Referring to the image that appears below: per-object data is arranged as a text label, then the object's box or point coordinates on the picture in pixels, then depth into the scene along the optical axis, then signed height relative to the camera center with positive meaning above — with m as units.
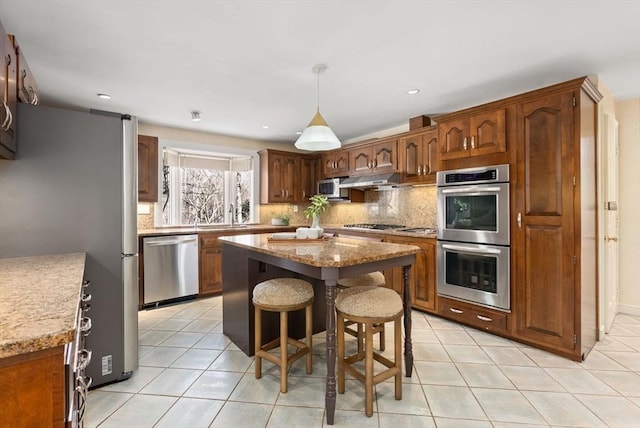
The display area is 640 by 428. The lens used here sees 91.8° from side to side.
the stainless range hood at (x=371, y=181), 4.16 +0.47
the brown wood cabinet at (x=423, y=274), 3.48 -0.70
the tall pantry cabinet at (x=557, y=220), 2.47 -0.06
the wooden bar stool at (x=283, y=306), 2.10 -0.63
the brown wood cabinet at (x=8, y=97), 1.53 +0.63
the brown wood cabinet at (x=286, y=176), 5.29 +0.67
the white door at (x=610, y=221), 2.90 -0.09
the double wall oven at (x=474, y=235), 2.86 -0.22
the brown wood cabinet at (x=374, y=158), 4.29 +0.83
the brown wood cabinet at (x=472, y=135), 2.88 +0.78
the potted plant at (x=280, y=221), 5.32 -0.11
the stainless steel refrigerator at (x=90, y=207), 1.87 +0.05
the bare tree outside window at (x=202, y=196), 4.89 +0.31
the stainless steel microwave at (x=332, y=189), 5.03 +0.42
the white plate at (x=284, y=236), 2.73 -0.20
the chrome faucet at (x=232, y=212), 5.29 +0.04
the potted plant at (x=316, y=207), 2.56 +0.06
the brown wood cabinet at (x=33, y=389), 0.71 -0.41
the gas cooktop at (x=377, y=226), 4.50 -0.18
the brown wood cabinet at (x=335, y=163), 5.09 +0.86
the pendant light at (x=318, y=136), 2.47 +0.63
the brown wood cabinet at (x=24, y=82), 1.99 +0.96
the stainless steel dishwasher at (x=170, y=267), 3.87 -0.68
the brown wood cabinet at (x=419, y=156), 3.83 +0.74
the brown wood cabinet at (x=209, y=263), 4.32 -0.68
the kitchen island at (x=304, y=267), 1.81 -0.36
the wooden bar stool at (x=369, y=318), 1.83 -0.62
